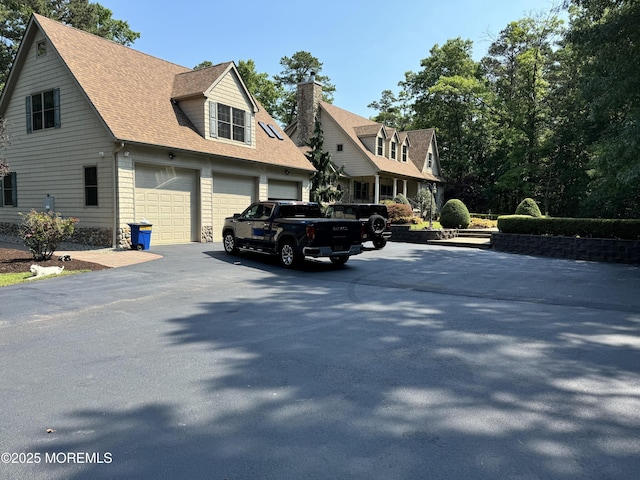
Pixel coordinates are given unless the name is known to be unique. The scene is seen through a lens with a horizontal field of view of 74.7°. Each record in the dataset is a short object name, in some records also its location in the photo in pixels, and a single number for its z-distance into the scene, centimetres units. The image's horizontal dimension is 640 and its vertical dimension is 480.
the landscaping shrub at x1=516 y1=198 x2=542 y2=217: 2427
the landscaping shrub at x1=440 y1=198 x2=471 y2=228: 2389
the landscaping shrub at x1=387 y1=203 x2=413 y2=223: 2273
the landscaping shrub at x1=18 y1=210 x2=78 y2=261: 1129
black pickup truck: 1079
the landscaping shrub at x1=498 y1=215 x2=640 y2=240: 1494
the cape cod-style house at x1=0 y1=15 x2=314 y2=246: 1495
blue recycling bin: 1456
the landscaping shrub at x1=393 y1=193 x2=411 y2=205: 2865
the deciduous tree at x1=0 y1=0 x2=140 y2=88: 2919
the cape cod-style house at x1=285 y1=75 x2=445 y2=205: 2947
